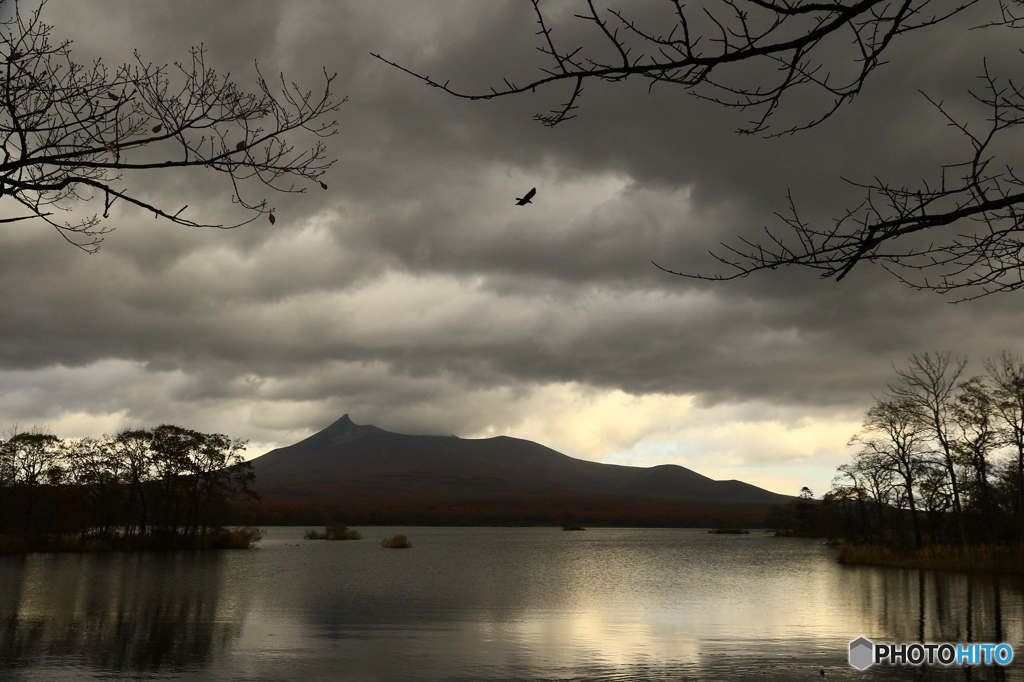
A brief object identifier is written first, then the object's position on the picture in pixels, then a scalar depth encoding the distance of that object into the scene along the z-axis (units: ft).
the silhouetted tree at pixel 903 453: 152.56
